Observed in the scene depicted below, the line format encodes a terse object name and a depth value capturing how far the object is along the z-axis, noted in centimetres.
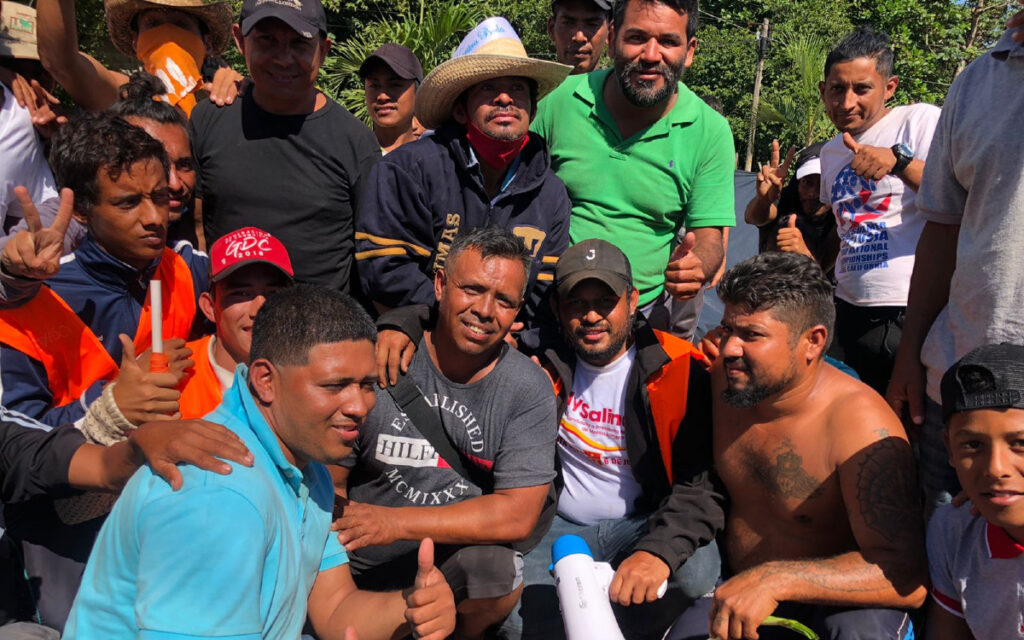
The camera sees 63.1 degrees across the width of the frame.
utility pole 1948
